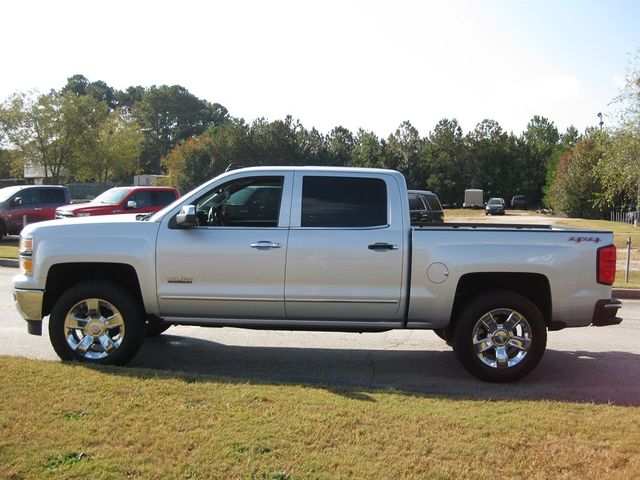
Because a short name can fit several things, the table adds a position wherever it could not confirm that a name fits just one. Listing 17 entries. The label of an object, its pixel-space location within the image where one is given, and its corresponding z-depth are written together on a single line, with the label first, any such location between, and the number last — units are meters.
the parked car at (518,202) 78.56
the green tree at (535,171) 84.00
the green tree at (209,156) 65.75
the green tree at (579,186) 58.53
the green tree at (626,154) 24.31
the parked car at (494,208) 64.62
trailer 76.50
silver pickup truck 6.04
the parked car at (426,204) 19.09
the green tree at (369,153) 83.59
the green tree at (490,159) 82.06
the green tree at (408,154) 82.75
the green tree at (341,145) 78.56
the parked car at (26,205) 20.98
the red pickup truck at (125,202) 18.25
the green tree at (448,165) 81.75
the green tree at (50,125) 41.18
